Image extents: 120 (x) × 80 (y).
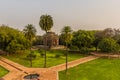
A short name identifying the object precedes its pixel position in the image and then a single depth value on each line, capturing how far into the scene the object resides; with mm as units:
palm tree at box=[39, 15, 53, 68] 23131
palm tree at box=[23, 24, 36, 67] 24040
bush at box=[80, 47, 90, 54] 32697
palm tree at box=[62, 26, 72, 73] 21952
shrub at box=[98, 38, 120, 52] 31045
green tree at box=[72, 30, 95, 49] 34566
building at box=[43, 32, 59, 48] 40245
